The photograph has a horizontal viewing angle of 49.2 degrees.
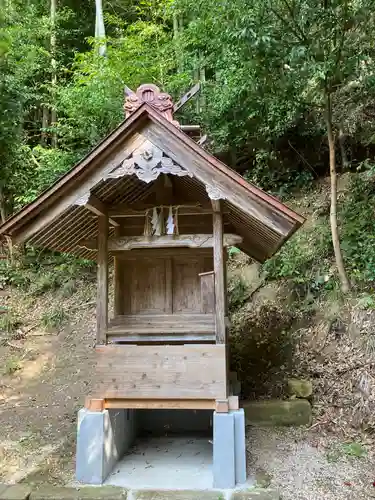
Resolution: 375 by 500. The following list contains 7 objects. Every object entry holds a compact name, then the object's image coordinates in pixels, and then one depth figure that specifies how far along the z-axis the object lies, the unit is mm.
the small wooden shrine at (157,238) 4547
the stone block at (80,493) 4234
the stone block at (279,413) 6133
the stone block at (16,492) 4238
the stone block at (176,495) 4215
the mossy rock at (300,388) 6434
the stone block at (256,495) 4121
